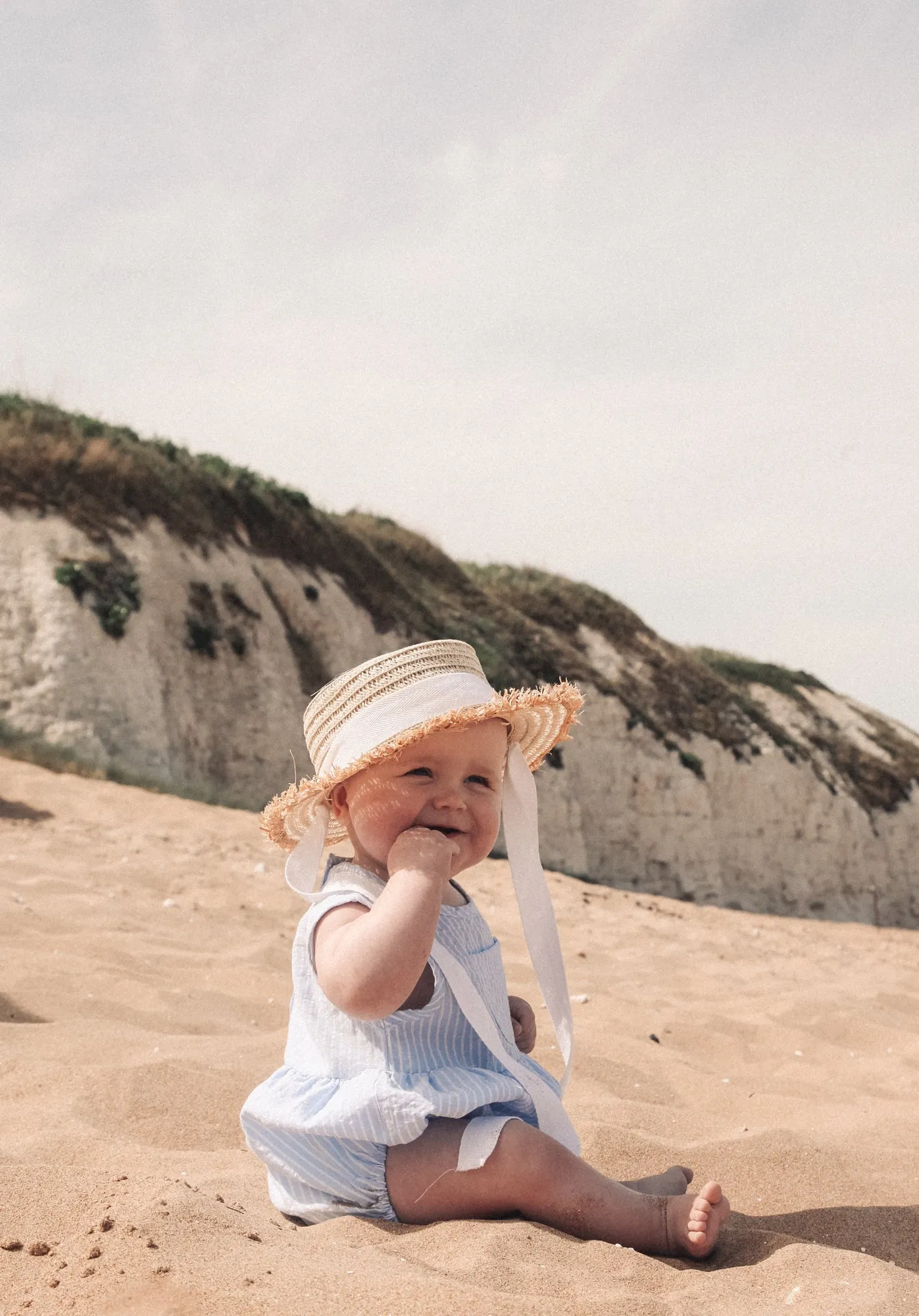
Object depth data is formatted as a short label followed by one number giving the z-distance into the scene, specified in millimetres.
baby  2570
